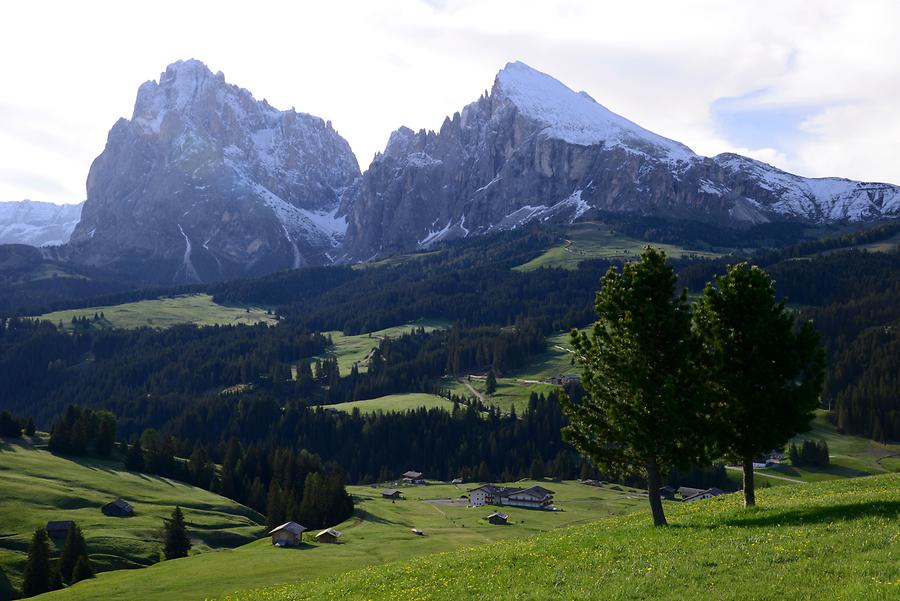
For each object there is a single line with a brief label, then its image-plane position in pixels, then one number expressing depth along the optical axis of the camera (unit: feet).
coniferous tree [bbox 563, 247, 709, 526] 127.54
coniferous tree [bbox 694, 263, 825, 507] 129.90
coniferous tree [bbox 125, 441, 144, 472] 472.44
